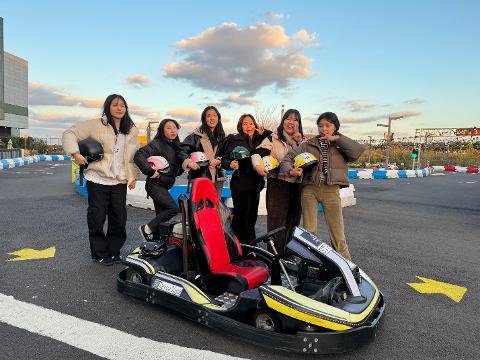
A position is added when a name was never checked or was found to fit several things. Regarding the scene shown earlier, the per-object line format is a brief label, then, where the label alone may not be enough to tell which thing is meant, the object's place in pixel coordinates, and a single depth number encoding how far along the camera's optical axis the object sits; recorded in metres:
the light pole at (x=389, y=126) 27.34
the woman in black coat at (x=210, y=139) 5.04
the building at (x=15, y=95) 53.09
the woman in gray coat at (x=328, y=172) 4.31
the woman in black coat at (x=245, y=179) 4.92
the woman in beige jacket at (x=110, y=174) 4.76
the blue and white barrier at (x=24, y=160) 21.15
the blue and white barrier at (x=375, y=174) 21.47
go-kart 2.79
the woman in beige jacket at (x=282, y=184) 4.79
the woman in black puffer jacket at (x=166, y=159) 4.62
